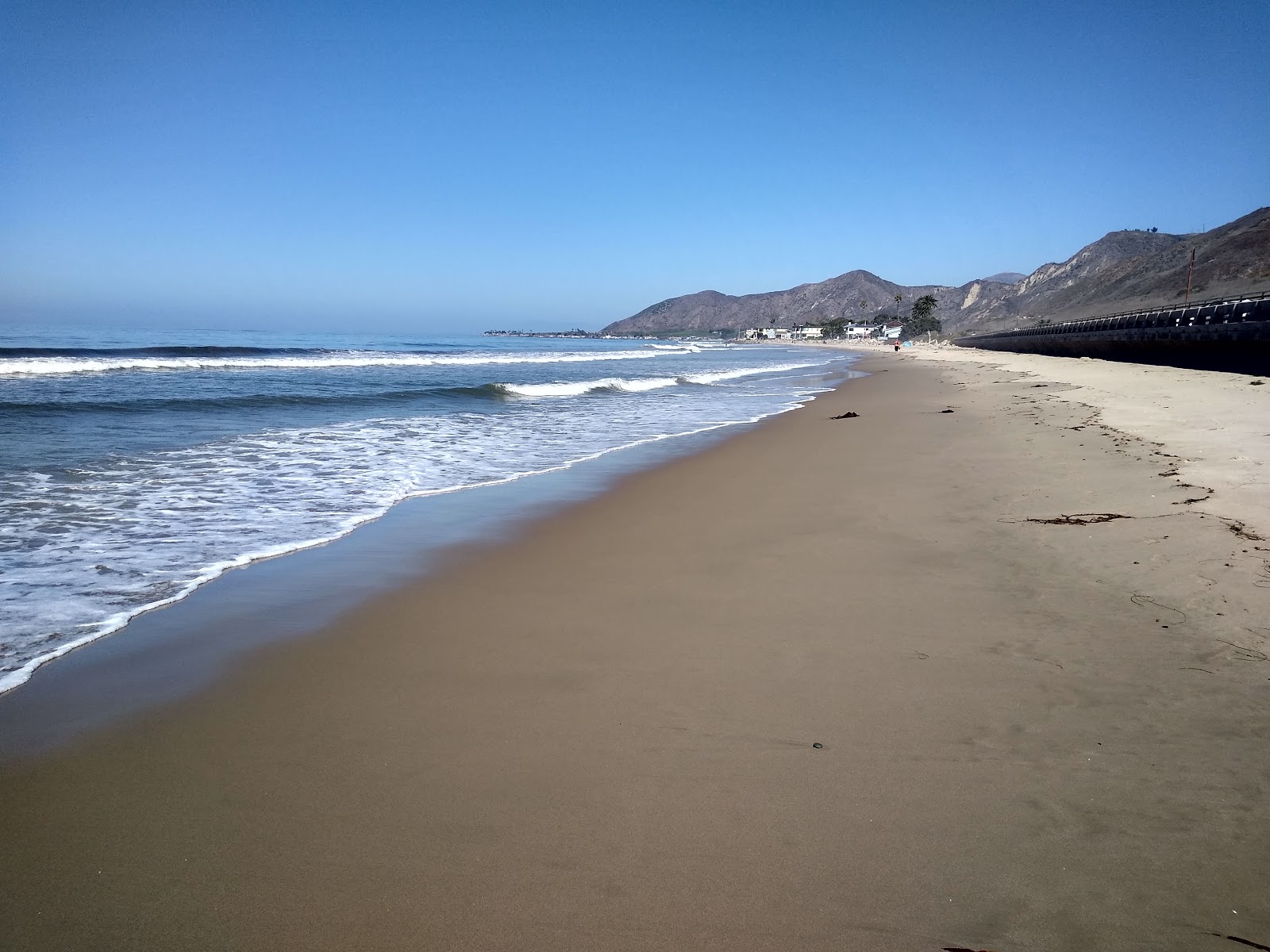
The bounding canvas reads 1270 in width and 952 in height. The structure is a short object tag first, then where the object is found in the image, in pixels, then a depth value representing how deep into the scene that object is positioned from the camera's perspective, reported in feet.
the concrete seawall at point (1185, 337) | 57.06
